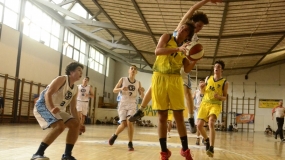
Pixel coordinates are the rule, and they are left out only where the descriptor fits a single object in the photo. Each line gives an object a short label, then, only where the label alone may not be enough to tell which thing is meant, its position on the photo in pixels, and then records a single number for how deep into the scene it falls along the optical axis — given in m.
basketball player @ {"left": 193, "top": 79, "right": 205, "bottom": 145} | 12.14
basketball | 4.18
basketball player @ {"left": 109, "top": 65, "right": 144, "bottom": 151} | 7.11
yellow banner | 30.96
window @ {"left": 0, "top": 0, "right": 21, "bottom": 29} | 16.95
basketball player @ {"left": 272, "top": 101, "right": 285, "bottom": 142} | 16.14
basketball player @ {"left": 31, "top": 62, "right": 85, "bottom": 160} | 4.19
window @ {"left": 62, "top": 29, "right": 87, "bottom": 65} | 24.23
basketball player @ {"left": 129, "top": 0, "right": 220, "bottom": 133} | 4.67
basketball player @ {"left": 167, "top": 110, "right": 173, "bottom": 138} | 12.11
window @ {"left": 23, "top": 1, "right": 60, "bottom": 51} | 18.79
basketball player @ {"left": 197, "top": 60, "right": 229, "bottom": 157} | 6.65
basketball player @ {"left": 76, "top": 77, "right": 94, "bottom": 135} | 11.36
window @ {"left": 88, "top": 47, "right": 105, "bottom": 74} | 29.57
